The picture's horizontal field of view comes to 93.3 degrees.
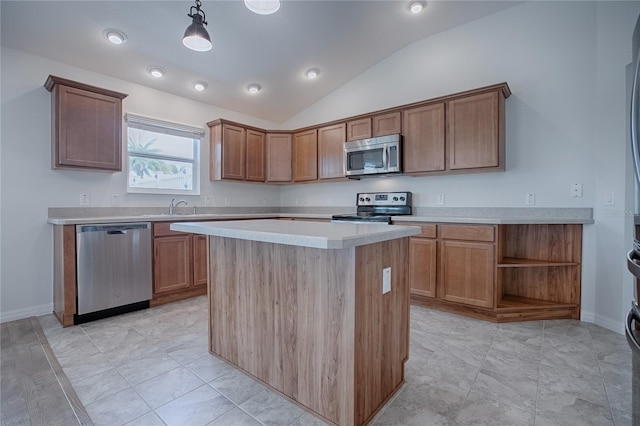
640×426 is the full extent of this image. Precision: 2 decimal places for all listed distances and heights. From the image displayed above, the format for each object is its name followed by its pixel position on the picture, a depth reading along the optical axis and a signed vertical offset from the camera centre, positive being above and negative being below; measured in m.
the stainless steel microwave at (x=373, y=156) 3.73 +0.68
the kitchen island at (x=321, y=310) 1.42 -0.56
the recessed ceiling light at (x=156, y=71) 3.57 +1.63
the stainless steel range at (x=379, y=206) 3.92 +0.03
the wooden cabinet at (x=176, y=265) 3.35 -0.67
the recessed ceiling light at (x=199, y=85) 4.01 +1.64
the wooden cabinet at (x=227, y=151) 4.36 +0.83
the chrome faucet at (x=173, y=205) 4.00 +0.03
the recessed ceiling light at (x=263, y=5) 1.89 +1.29
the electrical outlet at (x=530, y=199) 3.18 +0.11
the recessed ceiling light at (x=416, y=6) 3.19 +2.17
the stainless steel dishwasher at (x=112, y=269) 2.84 -0.62
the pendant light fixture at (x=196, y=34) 2.22 +1.28
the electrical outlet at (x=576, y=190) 2.95 +0.19
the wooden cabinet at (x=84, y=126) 2.93 +0.82
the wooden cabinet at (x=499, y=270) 2.91 -0.63
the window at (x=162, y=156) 3.78 +0.68
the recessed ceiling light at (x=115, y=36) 2.94 +1.70
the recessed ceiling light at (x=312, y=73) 4.19 +1.91
